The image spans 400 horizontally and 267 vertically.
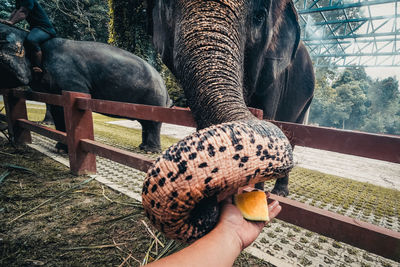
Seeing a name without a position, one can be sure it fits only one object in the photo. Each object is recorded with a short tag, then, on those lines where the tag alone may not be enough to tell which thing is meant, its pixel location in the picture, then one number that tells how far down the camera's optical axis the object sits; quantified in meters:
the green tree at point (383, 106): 31.16
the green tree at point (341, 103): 30.65
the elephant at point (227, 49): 1.46
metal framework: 12.60
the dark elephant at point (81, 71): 4.00
